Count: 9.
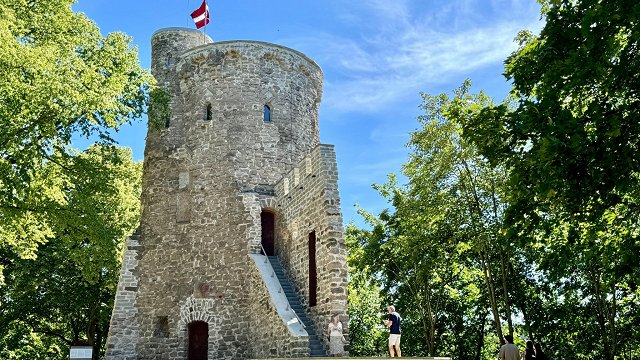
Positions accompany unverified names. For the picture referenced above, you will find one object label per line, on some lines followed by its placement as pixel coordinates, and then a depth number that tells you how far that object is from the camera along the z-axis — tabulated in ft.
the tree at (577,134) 25.66
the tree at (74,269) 45.93
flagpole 71.05
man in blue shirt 40.98
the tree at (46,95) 38.11
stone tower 49.32
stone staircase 44.50
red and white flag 71.15
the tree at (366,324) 107.14
